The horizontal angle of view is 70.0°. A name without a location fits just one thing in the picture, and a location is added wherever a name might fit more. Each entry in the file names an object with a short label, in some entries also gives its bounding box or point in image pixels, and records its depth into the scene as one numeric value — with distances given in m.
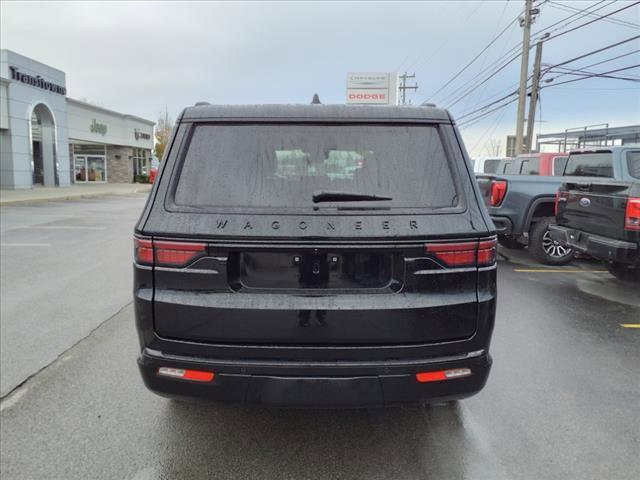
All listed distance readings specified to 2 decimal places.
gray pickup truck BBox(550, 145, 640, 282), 5.44
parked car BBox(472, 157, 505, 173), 20.12
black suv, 2.22
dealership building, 23.41
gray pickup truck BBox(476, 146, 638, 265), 7.97
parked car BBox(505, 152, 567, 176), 10.83
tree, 53.74
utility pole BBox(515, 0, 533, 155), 19.22
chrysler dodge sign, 24.42
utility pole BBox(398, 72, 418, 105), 49.10
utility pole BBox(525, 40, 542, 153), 21.22
